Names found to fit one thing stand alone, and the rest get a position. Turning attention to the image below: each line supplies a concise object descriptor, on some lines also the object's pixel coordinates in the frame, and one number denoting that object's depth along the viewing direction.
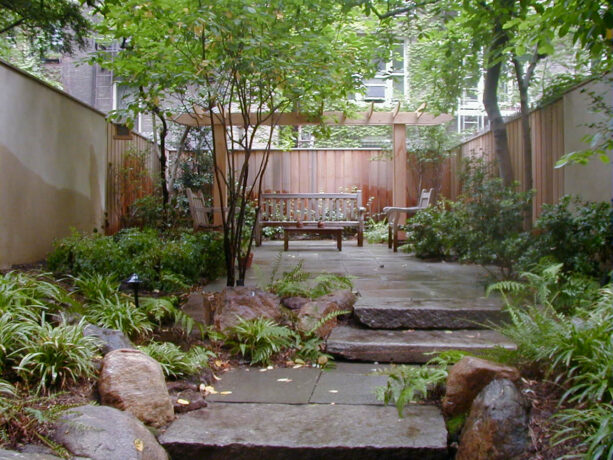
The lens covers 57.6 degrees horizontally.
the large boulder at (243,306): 4.05
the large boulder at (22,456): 1.99
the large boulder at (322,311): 4.01
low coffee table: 8.75
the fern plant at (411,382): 2.73
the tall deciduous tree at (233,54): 4.31
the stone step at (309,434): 2.48
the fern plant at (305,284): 4.70
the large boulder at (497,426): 2.32
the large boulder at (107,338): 3.18
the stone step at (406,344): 3.66
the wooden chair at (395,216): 8.68
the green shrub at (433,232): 6.70
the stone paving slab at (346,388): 3.04
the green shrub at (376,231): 10.50
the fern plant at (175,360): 3.28
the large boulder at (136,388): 2.70
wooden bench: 9.61
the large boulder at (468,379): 2.69
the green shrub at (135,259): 4.72
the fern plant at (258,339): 3.72
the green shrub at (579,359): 2.22
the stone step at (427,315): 4.10
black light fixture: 3.64
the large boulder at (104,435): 2.23
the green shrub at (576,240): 4.14
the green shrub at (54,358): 2.73
